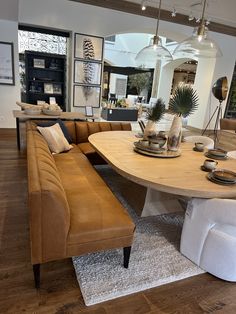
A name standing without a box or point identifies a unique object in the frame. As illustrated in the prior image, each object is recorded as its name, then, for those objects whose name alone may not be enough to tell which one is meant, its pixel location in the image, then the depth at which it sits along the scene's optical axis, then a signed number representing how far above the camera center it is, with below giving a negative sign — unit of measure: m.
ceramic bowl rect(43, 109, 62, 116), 4.06 -0.43
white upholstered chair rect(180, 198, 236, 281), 1.61 -0.97
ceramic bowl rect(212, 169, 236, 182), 1.76 -0.56
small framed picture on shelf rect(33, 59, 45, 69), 5.95 +0.57
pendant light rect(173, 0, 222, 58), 2.77 +0.66
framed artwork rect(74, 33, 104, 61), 5.49 +1.01
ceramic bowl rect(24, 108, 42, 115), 3.99 -0.43
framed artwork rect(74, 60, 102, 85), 5.66 +0.43
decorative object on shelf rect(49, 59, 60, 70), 6.10 +0.57
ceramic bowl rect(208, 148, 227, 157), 2.48 -0.54
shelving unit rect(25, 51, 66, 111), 5.94 +0.25
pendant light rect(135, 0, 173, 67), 3.25 +0.61
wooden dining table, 1.65 -0.59
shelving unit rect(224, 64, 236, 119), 7.97 -0.01
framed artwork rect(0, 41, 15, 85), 5.36 +0.44
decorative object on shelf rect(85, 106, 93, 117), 4.43 -0.40
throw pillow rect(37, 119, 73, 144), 3.29 -0.56
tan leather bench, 1.34 -0.85
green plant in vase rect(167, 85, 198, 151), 2.33 -0.09
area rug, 1.59 -1.30
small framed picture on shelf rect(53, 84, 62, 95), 6.23 -0.04
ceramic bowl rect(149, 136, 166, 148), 2.40 -0.46
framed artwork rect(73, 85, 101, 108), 5.86 -0.13
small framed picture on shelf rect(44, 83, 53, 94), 6.14 -0.04
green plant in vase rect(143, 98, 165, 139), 2.64 -0.23
